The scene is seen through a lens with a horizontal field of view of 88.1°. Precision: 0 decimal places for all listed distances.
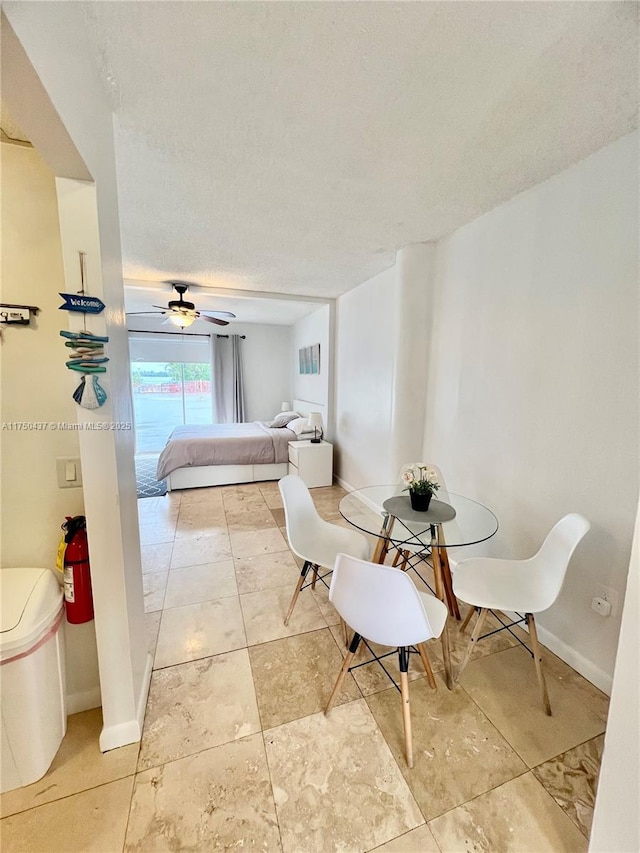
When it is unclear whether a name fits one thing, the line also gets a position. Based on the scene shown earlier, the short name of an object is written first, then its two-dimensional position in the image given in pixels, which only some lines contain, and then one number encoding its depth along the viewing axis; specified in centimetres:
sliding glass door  639
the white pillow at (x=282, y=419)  537
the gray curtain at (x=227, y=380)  645
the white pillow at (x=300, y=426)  486
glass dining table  175
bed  426
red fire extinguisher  131
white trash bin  112
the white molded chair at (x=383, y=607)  119
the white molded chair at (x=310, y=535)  194
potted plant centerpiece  187
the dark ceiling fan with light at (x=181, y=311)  372
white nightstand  443
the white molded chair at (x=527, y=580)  150
